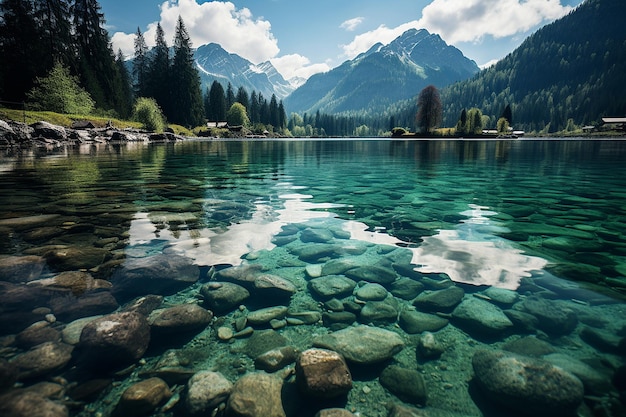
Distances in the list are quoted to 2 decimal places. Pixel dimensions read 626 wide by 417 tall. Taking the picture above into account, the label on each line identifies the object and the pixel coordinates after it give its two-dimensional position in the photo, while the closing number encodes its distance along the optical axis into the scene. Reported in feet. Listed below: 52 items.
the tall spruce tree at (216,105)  402.93
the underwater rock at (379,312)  12.35
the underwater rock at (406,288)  14.05
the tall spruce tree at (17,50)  174.50
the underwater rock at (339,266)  16.31
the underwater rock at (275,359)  9.75
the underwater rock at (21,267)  14.01
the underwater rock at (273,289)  13.84
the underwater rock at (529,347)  10.19
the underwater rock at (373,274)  15.44
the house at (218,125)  358.27
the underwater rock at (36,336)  9.96
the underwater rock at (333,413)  7.78
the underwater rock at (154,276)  13.82
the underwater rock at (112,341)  9.50
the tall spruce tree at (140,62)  321.32
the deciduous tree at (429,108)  303.89
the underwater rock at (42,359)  8.83
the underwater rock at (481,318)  11.48
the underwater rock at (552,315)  11.39
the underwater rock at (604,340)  10.26
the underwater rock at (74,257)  15.40
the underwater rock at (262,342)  10.52
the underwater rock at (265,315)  12.07
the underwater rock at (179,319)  11.13
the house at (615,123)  444.06
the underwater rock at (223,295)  12.90
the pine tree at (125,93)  257.26
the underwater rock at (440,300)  12.95
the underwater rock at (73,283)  13.26
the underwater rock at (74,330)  10.18
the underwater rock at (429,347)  10.34
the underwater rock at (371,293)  13.84
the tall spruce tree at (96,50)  232.32
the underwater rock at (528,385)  8.08
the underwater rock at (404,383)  8.70
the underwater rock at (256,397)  7.94
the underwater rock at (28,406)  7.15
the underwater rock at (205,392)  8.07
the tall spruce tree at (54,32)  191.26
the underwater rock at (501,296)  13.11
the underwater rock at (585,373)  8.62
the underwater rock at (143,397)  7.83
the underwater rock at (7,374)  8.16
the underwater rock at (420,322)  11.68
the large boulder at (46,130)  119.14
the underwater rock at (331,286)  14.16
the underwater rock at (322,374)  8.52
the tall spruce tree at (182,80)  300.61
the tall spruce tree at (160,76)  302.04
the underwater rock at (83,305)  11.60
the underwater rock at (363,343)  10.00
